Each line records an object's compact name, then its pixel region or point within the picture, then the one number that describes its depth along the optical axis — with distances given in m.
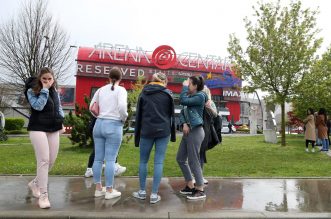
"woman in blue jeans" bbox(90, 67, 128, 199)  5.54
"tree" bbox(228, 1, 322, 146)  13.48
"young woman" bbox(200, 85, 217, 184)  6.30
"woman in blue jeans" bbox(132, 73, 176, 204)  5.48
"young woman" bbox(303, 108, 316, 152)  13.16
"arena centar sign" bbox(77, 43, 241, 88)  48.34
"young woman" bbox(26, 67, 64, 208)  5.16
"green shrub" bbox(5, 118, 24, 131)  31.00
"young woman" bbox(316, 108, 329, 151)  13.29
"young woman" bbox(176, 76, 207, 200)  5.78
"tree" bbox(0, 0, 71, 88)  25.11
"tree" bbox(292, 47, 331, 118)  13.47
